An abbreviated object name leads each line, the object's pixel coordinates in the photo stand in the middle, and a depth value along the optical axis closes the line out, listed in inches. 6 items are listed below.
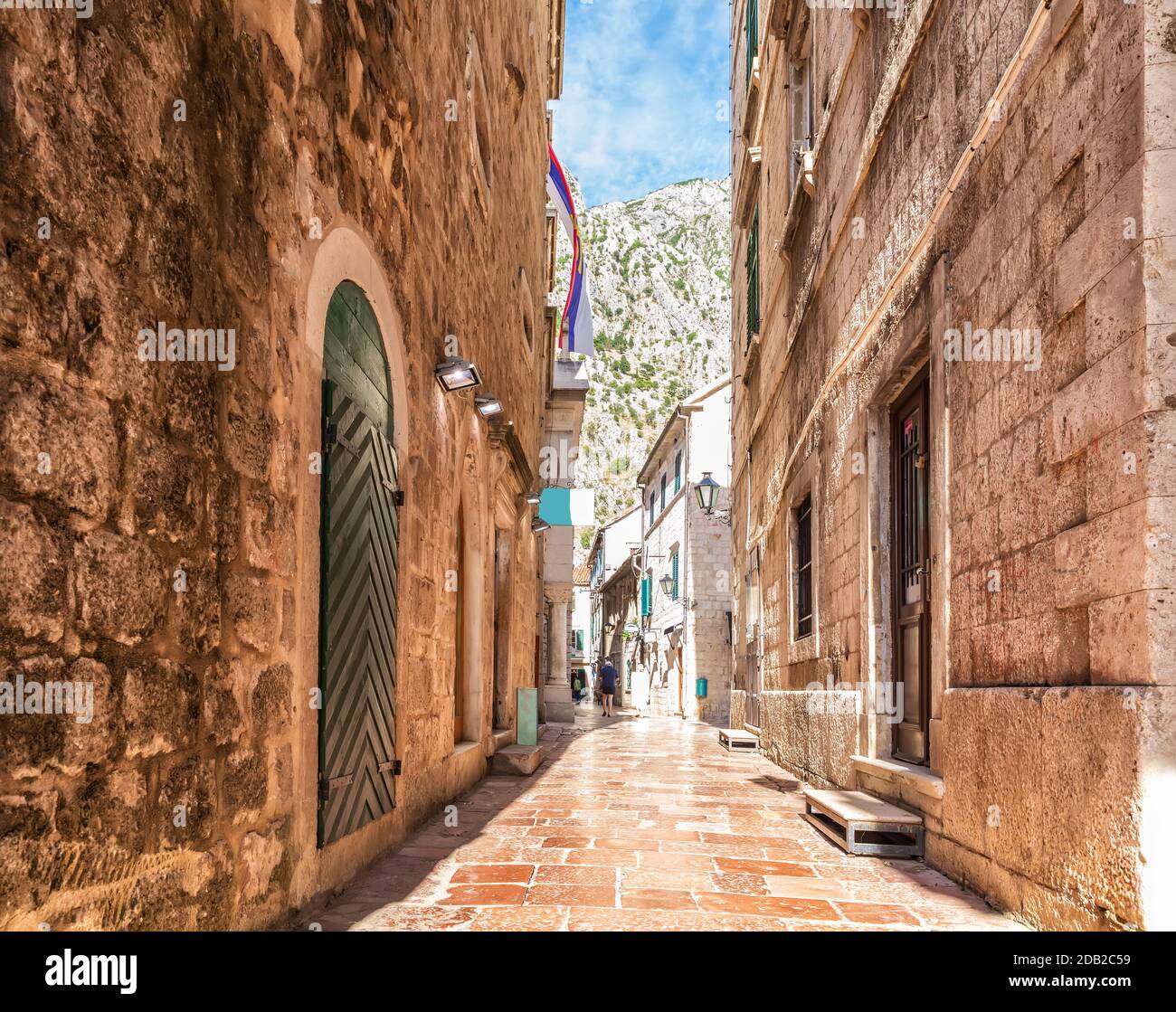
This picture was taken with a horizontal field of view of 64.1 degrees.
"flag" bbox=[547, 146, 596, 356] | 609.6
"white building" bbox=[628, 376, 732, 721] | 874.1
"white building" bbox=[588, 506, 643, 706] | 1395.2
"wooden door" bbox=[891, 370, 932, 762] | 199.9
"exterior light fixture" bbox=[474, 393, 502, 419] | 296.4
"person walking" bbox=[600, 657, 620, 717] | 875.6
